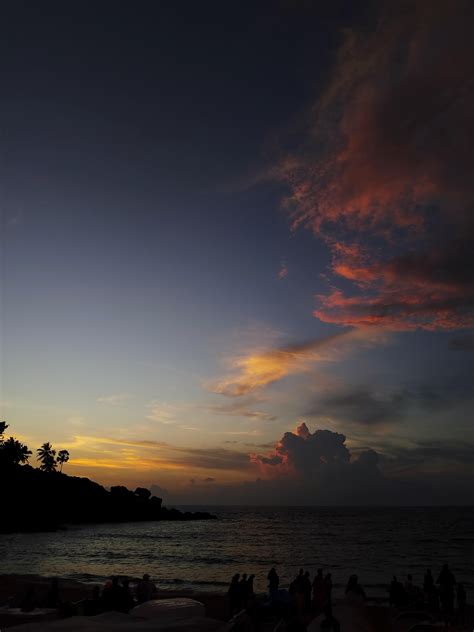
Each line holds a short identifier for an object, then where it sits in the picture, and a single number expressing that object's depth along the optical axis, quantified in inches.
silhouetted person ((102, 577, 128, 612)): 585.9
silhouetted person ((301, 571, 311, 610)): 726.9
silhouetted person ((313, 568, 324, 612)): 704.4
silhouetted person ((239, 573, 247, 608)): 713.0
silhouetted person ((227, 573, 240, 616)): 705.6
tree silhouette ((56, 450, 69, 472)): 5797.2
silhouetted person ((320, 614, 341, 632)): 497.7
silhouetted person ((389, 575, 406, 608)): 756.0
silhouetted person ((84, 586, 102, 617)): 569.9
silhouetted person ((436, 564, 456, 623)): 739.4
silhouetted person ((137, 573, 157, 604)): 702.5
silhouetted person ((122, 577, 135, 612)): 593.2
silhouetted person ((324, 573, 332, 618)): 714.7
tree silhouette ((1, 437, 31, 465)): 4250.2
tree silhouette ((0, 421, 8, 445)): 4055.1
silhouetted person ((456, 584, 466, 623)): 722.8
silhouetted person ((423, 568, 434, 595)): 751.7
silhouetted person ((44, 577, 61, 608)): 697.0
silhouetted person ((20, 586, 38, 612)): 664.8
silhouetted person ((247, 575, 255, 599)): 731.5
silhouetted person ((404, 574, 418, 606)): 748.6
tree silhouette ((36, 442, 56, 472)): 5664.4
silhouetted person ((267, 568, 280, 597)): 718.0
